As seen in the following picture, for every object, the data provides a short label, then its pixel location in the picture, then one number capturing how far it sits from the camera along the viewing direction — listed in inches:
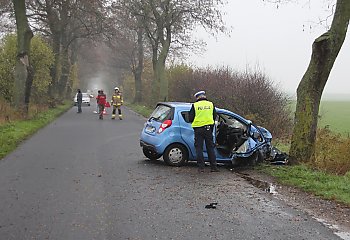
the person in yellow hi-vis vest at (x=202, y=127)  442.6
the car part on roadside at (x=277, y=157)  479.9
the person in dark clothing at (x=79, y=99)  1449.3
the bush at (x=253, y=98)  823.1
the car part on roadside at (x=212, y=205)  305.1
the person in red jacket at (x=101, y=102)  1192.2
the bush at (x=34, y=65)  1085.8
